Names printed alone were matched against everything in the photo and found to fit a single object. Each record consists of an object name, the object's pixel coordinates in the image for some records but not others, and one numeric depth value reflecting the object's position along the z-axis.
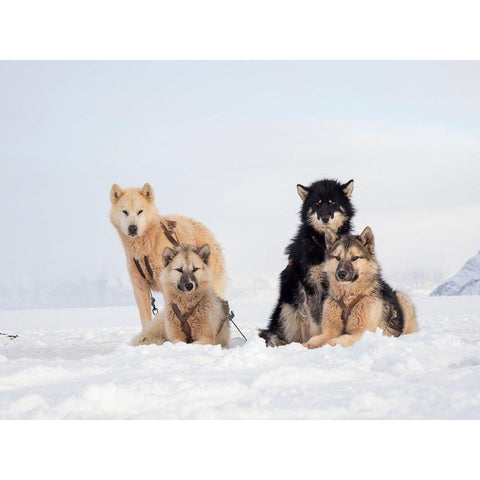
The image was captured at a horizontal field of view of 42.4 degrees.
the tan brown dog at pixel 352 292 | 5.92
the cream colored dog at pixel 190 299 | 6.25
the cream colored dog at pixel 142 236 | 7.36
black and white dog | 6.39
